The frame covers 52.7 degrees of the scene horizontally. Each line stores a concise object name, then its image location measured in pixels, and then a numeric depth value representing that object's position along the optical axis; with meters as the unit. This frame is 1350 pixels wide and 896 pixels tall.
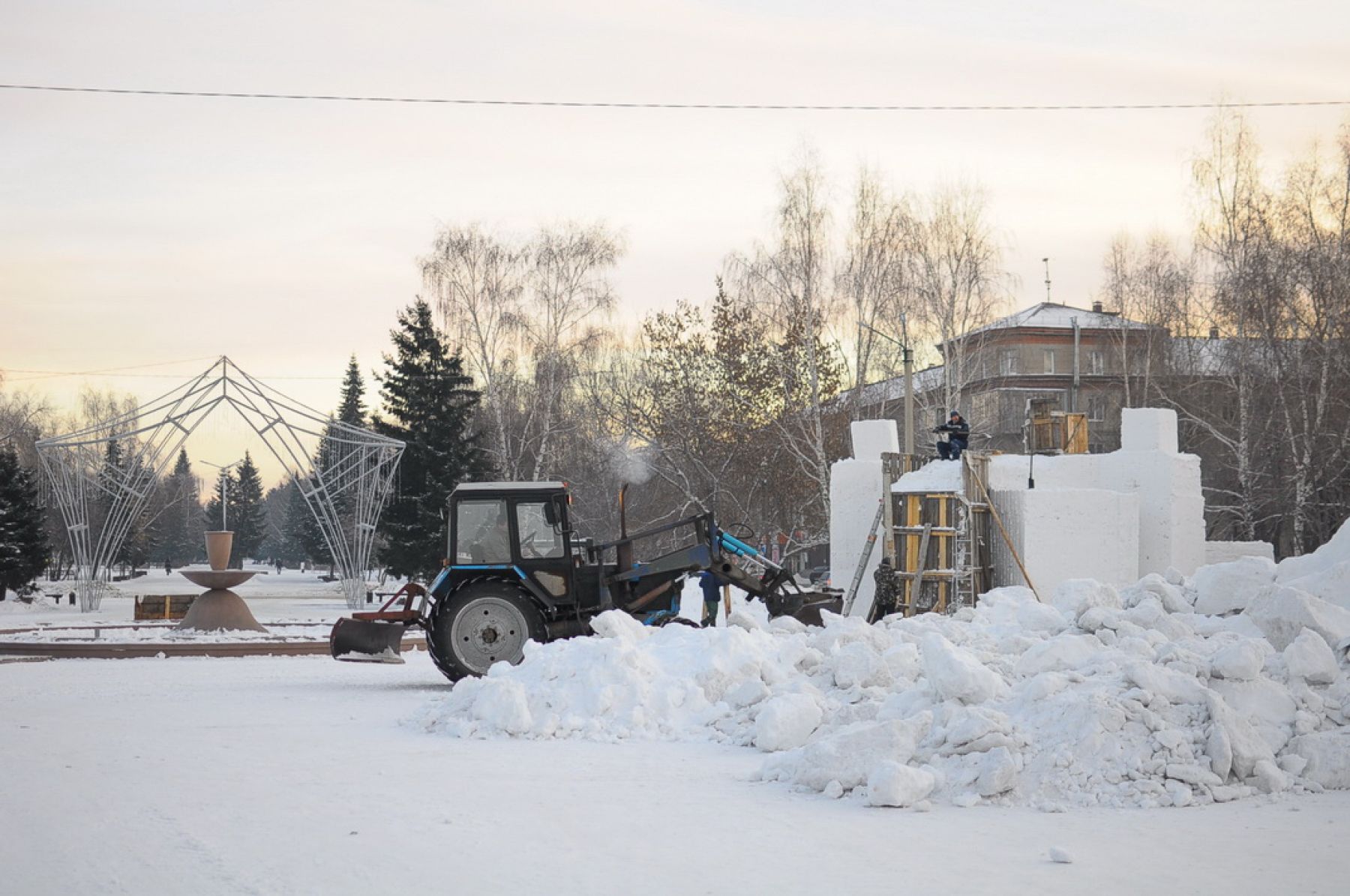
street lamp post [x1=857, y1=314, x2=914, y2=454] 24.88
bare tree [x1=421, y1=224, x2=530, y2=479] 38.16
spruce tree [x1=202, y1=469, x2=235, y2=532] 98.00
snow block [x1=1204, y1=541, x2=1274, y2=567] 21.53
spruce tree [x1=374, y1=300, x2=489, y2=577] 36.22
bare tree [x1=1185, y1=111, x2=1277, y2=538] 30.56
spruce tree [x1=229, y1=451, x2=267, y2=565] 99.88
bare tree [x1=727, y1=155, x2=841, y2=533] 31.73
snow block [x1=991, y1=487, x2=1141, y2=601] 19.69
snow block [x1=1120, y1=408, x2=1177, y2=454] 20.55
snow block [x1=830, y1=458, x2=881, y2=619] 21.75
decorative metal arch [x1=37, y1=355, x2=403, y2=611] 31.48
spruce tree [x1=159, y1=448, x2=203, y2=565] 100.56
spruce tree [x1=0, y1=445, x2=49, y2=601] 35.81
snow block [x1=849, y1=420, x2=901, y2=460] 22.84
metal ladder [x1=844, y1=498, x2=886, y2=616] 20.94
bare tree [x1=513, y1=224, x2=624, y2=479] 38.34
